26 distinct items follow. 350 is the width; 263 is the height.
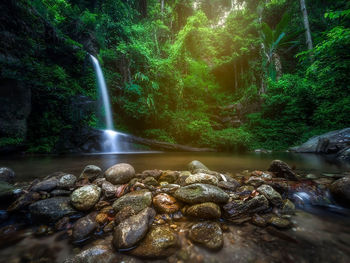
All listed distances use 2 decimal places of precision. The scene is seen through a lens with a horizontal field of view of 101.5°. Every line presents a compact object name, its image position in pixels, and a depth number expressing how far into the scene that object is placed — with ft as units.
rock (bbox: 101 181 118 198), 7.35
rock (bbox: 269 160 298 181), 9.69
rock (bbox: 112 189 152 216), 6.54
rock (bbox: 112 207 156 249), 4.75
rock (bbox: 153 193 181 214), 6.59
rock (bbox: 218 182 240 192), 8.16
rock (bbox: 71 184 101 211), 6.52
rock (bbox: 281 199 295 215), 6.69
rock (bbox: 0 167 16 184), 9.78
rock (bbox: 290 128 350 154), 20.76
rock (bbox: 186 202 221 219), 6.10
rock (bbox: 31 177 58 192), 7.42
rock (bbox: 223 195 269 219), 6.45
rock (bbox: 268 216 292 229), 5.69
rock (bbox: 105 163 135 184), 8.48
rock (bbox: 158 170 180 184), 9.05
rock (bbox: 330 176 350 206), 7.16
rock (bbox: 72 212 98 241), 5.24
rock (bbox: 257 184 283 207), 7.03
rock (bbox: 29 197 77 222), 6.03
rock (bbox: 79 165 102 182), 9.40
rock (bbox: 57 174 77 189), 7.84
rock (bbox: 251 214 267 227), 5.90
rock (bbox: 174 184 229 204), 6.54
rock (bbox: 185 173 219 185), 7.91
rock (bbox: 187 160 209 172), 11.65
